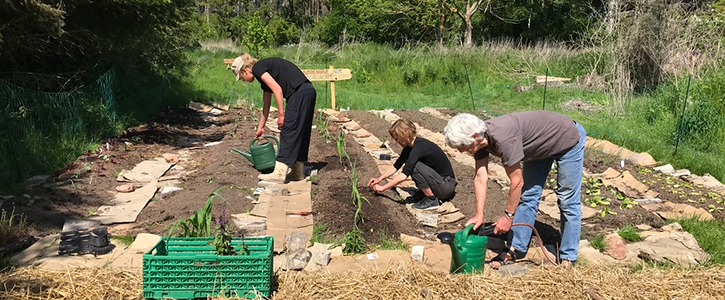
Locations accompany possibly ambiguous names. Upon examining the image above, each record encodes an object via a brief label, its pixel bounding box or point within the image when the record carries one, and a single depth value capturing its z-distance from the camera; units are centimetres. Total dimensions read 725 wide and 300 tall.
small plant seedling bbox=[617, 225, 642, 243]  457
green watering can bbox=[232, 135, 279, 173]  628
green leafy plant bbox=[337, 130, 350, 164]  628
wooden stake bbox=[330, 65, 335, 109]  1134
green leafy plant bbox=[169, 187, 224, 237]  351
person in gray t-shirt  331
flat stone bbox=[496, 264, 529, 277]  372
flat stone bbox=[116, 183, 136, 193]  583
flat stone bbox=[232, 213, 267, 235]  460
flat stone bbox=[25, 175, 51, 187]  585
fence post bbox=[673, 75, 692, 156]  756
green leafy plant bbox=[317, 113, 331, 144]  791
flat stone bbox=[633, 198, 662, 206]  560
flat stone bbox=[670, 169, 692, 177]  668
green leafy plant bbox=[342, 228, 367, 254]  408
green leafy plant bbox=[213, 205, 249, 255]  329
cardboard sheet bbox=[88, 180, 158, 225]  495
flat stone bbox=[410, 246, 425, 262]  394
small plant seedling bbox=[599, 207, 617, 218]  512
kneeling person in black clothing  500
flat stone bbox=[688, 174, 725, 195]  620
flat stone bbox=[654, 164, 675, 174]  686
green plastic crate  315
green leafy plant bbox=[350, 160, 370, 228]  438
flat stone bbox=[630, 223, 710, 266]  411
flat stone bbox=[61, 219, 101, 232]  455
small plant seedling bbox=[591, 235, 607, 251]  439
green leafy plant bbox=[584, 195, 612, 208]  541
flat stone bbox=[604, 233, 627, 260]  420
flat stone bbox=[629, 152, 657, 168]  717
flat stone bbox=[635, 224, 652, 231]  485
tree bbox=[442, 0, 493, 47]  2709
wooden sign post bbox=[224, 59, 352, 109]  1125
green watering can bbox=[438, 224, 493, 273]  349
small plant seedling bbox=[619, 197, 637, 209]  536
